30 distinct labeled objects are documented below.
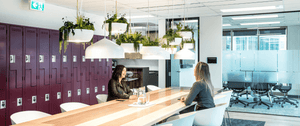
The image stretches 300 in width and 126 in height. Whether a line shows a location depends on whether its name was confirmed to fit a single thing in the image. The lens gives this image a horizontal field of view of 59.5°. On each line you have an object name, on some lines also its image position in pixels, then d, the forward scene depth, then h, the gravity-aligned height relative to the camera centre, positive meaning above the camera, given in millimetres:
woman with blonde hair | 3637 -433
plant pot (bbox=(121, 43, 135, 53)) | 3822 +191
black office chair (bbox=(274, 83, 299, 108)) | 6484 -805
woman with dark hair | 4410 -473
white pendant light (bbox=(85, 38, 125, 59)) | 2750 +106
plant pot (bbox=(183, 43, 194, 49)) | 5152 +292
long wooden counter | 2633 -624
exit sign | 5074 +1089
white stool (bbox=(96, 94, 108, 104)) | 4689 -673
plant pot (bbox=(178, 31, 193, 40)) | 4871 +481
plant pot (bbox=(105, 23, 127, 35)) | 3400 +430
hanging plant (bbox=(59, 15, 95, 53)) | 2965 +377
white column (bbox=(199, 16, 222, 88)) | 7316 +484
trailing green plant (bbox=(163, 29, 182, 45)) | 4734 +434
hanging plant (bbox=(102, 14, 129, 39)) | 3414 +518
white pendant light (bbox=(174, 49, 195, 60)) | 4844 +108
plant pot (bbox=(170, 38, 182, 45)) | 4715 +339
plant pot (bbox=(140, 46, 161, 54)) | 3795 +145
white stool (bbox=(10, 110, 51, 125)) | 2954 -662
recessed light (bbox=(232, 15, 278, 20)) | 6705 +1127
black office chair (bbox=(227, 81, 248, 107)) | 7019 -770
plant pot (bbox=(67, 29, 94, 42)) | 2978 +280
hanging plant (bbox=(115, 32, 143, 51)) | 3822 +309
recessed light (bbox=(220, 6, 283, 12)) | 6125 +1229
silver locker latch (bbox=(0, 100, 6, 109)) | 4338 -728
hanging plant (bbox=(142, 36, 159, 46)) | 3832 +263
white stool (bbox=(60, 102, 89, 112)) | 3607 -654
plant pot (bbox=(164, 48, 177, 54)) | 4933 +187
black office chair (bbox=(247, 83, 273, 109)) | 6727 -782
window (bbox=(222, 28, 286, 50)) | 6492 +525
